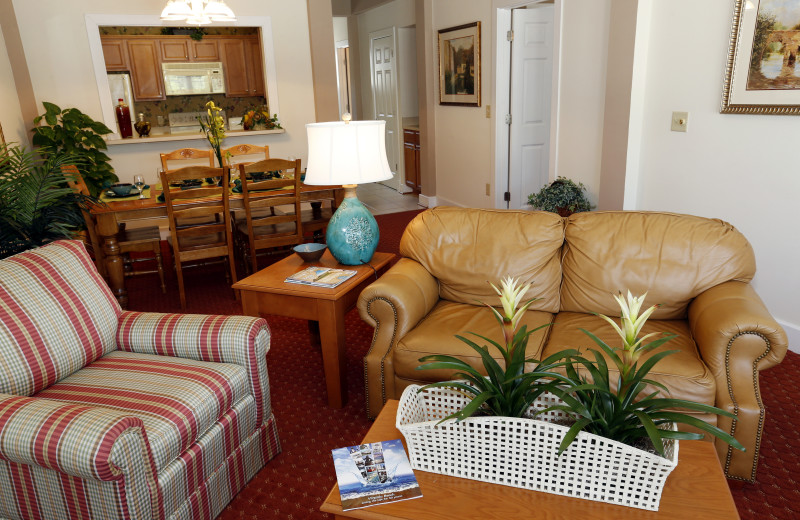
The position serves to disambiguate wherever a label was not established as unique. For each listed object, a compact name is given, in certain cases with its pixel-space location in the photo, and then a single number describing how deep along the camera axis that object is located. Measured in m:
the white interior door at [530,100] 5.38
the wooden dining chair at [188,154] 5.04
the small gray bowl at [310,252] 2.88
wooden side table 2.49
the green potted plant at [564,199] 4.31
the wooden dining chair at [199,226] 3.71
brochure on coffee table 1.51
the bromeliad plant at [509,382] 1.57
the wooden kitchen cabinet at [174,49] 7.54
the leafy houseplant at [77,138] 4.96
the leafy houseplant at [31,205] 2.77
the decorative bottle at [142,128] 5.61
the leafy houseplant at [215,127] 4.17
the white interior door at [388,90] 7.77
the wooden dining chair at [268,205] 4.09
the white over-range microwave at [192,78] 7.63
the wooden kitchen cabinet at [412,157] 7.57
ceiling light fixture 4.15
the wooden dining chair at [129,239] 3.88
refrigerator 7.14
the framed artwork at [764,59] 2.87
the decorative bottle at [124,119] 5.57
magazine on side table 2.59
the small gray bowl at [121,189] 4.06
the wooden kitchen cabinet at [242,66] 7.84
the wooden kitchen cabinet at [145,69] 7.39
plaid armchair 1.56
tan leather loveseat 2.01
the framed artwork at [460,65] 5.69
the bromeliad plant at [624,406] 1.40
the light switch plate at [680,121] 3.52
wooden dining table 3.73
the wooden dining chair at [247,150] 5.07
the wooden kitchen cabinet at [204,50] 7.66
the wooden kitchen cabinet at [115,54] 7.16
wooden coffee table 1.44
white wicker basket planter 1.43
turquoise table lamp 2.58
